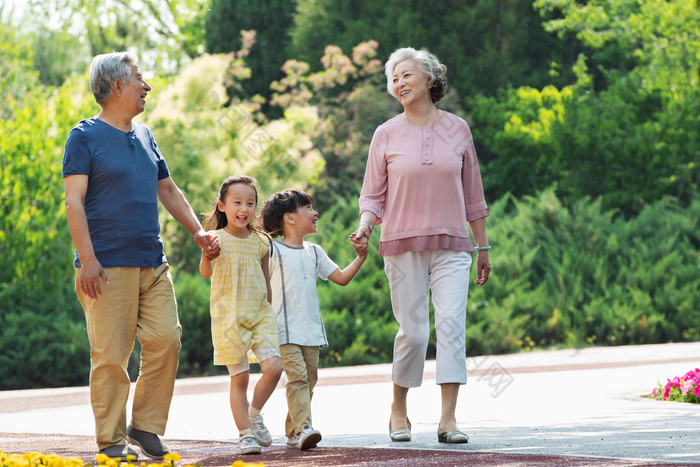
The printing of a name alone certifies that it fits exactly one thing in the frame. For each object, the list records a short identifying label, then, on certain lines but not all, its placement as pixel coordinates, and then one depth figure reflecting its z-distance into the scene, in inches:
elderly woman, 425.0
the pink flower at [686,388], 580.7
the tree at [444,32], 1982.3
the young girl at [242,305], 413.2
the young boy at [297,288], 416.2
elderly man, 379.4
